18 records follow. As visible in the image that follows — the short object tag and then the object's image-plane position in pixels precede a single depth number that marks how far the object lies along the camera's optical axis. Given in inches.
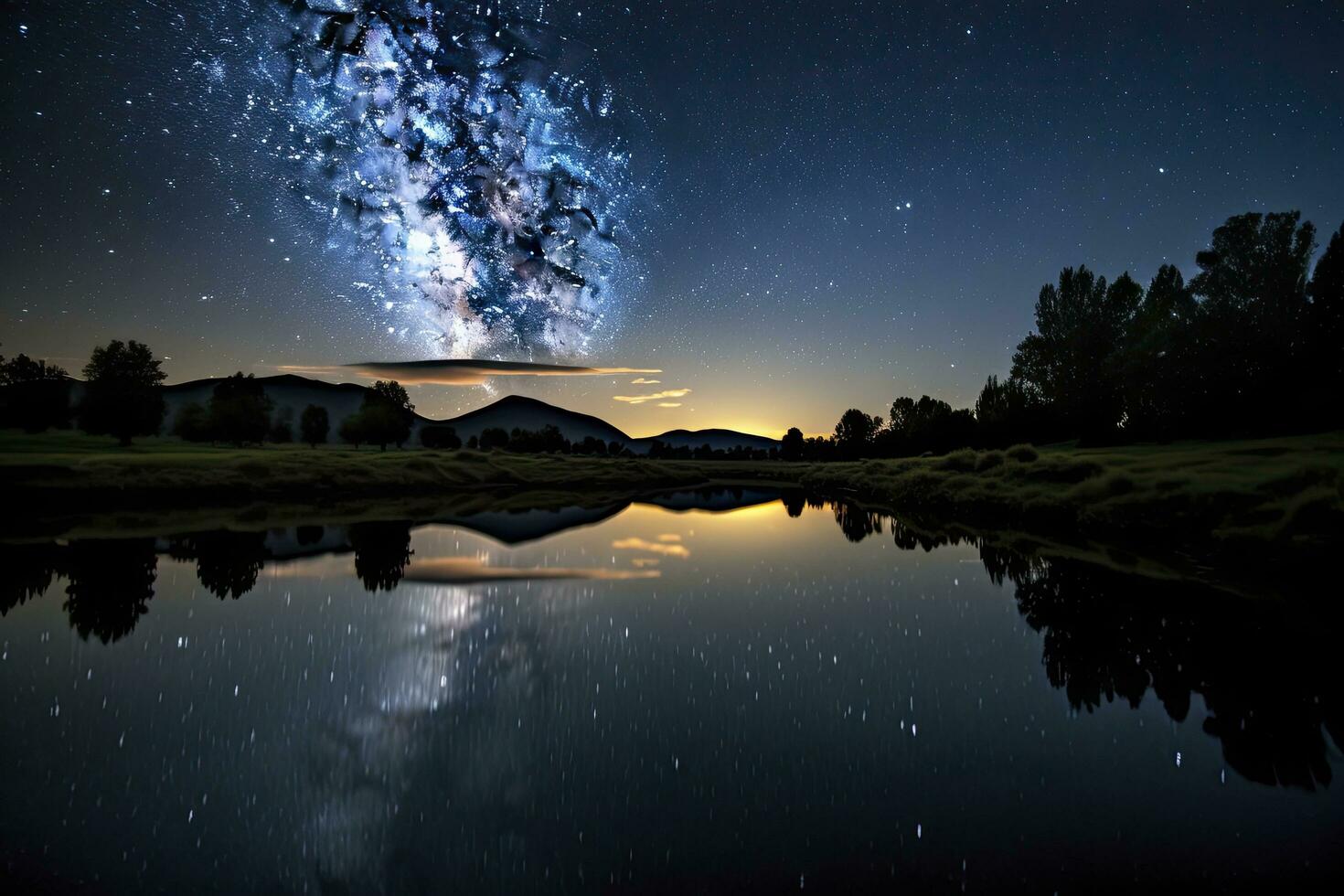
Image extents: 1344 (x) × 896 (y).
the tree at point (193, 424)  3430.1
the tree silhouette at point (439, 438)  5685.5
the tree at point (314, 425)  4874.5
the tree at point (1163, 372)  1471.5
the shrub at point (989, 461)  1572.3
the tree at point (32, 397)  2748.5
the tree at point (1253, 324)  1350.9
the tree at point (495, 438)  6156.5
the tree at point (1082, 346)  2317.9
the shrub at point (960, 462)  1748.3
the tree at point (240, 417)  3410.4
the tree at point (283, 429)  4953.3
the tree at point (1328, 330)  1279.5
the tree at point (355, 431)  4178.2
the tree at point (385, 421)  4175.7
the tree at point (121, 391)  2647.6
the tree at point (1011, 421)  2623.0
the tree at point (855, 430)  5694.4
